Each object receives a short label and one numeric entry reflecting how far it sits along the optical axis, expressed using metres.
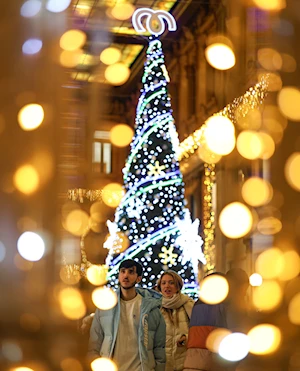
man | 4.90
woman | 5.85
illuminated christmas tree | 9.54
